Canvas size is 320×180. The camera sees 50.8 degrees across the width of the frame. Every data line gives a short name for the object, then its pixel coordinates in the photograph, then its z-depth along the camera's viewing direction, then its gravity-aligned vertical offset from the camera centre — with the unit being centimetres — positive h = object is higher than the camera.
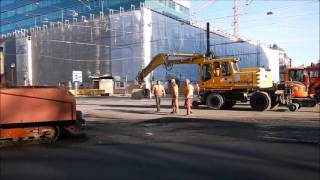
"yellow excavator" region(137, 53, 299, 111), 1765 -9
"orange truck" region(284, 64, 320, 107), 1898 +35
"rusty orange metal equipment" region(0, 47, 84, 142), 886 -69
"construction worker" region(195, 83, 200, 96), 1945 -25
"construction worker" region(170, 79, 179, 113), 1660 -55
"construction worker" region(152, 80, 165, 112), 1782 -34
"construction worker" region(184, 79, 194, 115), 1616 -37
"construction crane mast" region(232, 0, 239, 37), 6419 +1243
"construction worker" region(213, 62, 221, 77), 1899 +88
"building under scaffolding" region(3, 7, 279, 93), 4528 +574
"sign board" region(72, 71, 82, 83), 4516 +134
